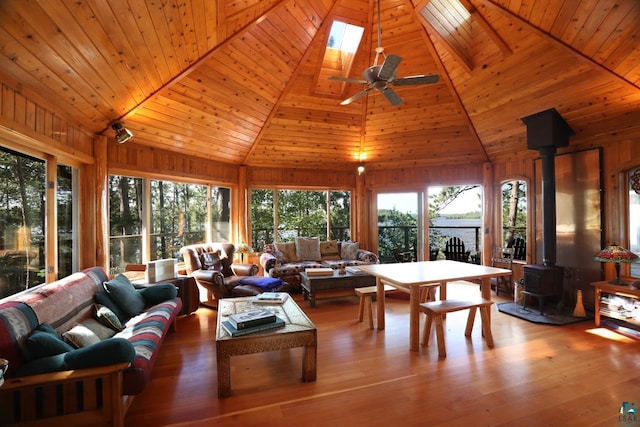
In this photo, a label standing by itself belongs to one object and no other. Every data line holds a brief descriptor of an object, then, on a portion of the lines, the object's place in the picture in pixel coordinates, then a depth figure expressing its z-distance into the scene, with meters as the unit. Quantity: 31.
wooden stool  3.77
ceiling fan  3.06
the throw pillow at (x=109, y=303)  2.82
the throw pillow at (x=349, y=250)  6.24
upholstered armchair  4.38
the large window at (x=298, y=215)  6.59
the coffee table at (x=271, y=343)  2.31
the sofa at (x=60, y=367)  1.71
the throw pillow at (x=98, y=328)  2.46
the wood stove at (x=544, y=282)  4.13
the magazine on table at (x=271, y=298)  3.18
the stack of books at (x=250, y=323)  2.40
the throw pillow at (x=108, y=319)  2.62
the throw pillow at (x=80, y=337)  2.05
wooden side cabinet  3.47
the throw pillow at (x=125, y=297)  2.95
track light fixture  3.77
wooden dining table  3.05
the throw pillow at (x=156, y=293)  3.32
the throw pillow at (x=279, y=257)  5.72
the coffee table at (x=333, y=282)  4.55
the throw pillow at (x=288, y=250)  6.05
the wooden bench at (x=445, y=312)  2.96
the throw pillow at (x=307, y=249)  6.09
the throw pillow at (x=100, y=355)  1.79
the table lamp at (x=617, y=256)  3.43
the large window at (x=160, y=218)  4.41
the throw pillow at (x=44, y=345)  1.81
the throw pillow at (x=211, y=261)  4.86
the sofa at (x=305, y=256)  5.34
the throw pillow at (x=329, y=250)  6.27
